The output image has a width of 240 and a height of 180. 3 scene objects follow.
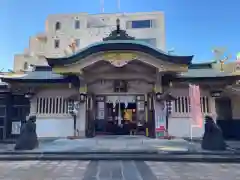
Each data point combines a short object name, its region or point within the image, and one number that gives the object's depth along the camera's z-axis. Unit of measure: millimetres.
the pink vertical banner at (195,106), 11273
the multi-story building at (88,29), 31078
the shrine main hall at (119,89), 10742
